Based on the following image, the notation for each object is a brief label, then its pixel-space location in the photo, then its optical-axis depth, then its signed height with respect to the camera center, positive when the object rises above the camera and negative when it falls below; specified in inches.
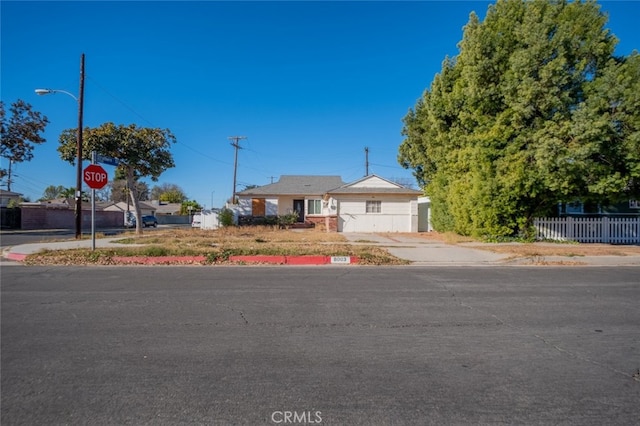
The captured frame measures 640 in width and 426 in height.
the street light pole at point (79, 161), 772.1 +120.0
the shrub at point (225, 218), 1079.6 -4.3
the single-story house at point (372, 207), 996.6 +32.8
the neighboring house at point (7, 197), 1692.9 +85.2
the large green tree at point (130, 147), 826.2 +164.8
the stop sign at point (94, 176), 496.4 +56.0
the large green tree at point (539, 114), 572.7 +185.7
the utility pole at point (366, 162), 1994.6 +319.6
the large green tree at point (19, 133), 1051.3 +244.0
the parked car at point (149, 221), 1766.7 -26.9
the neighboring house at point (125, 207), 2471.0 +60.3
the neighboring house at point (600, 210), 824.9 +26.4
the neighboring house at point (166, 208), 3058.6 +71.6
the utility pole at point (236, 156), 1708.9 +297.2
